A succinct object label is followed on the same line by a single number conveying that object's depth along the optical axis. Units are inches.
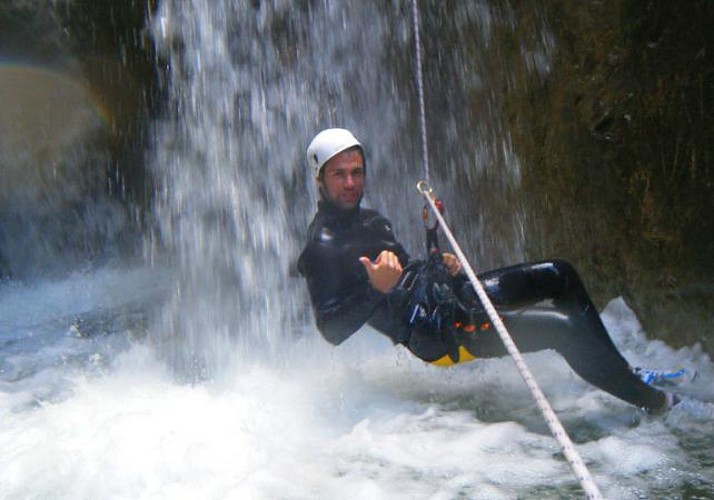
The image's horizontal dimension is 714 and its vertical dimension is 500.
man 119.1
